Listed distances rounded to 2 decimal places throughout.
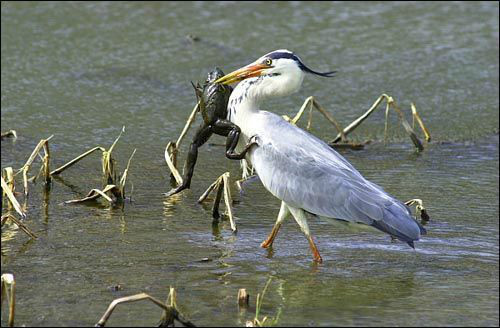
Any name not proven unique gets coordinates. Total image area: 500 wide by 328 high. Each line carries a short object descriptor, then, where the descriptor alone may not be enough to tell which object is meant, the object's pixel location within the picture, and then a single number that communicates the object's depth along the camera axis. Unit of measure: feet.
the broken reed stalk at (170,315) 35.12
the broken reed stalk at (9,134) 62.20
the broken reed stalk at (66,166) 54.32
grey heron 44.70
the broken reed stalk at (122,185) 51.34
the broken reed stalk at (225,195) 48.29
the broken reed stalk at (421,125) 64.33
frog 49.67
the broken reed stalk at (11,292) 34.50
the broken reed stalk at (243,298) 38.19
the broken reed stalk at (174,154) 53.62
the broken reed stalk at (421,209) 50.60
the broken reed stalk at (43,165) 51.08
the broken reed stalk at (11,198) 46.78
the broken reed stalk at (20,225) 42.95
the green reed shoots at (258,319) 36.04
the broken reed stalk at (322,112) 60.54
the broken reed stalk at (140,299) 34.53
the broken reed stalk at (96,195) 50.34
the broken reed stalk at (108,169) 51.90
